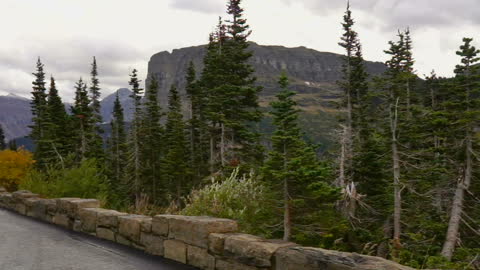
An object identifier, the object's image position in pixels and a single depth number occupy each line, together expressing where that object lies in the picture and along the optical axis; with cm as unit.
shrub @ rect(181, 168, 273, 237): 711
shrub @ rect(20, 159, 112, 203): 1077
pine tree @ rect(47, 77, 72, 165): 3718
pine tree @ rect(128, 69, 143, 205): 4231
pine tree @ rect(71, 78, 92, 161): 3609
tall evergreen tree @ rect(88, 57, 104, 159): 3985
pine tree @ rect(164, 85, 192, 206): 3778
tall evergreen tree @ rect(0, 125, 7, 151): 8788
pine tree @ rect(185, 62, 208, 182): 4069
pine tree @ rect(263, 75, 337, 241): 979
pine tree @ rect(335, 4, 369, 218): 2539
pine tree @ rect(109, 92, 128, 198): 5946
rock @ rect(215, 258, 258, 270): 445
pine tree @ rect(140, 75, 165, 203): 4503
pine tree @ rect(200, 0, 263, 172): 2556
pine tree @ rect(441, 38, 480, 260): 1886
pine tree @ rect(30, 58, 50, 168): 4025
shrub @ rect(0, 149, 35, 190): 2289
